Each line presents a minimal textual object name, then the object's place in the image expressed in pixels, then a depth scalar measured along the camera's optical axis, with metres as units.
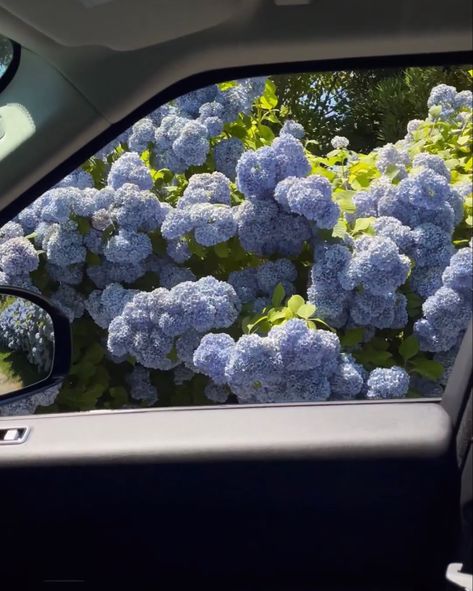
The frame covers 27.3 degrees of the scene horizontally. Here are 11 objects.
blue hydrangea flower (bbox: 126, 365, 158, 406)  2.49
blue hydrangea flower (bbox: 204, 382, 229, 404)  2.41
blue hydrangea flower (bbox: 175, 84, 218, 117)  1.95
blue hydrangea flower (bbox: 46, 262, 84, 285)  2.70
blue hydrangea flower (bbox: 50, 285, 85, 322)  2.65
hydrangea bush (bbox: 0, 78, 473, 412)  2.23
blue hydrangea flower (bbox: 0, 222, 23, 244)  2.42
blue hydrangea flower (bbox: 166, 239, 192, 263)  2.57
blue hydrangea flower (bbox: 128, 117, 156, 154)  1.95
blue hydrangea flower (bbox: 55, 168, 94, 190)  2.01
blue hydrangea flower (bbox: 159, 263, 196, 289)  2.56
